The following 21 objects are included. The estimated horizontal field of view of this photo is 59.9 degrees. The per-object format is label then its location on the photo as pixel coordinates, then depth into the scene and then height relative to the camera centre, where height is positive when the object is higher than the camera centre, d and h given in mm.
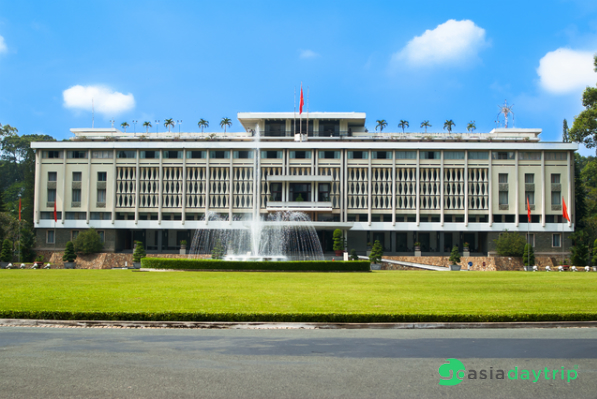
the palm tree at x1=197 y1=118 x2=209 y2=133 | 88938 +18729
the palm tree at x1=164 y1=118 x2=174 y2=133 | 86500 +18192
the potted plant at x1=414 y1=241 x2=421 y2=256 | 68188 -2051
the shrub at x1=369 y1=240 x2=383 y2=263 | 55925 -2354
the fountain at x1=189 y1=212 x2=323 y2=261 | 62319 -807
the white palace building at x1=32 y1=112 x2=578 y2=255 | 70750 +6510
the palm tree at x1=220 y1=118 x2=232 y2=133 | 87938 +18601
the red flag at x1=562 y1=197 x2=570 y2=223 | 65938 +2829
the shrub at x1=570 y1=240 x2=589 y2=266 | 57250 -2385
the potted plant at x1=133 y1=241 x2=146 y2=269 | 54188 -2618
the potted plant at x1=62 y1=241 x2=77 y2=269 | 57906 -2974
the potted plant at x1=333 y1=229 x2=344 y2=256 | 59262 -1249
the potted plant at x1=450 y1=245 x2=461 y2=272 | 56875 -3081
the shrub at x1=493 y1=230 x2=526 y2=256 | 62938 -1448
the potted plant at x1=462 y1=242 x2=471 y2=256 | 66938 -2099
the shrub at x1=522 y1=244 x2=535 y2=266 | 60897 -2826
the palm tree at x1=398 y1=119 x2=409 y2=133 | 92562 +19430
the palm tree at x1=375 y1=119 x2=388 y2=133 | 94750 +19831
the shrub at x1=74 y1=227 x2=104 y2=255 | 67312 -1611
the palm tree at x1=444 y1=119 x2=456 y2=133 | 88206 +18579
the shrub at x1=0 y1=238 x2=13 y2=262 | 56188 -2376
